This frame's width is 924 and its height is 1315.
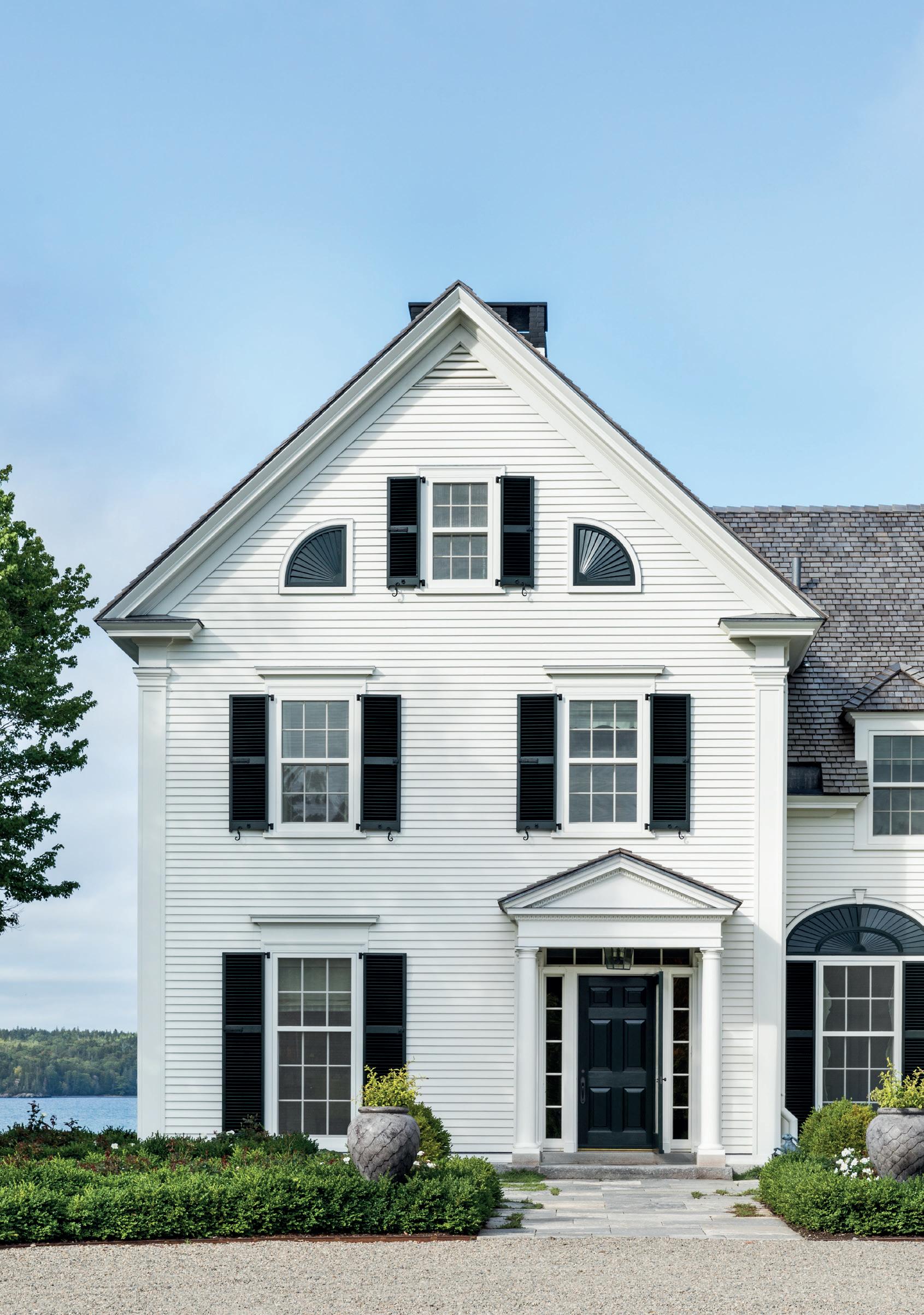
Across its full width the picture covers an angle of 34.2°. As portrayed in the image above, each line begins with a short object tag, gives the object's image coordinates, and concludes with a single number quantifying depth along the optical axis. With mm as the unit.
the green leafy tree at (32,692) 22125
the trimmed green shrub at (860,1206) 13906
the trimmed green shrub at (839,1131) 16594
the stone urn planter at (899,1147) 14688
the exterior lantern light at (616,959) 18672
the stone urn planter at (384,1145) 14219
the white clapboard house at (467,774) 18344
